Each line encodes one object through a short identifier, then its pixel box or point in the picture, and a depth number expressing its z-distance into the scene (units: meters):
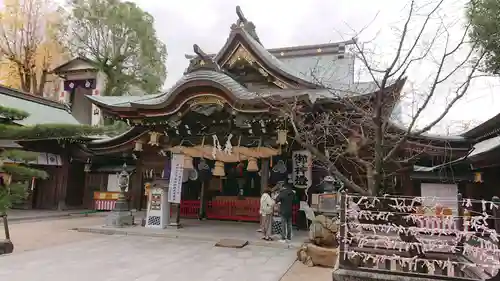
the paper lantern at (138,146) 12.50
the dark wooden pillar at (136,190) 14.45
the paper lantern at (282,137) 9.73
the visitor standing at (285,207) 8.88
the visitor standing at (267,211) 9.28
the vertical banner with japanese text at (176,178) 10.86
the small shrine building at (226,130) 9.91
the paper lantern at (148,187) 11.16
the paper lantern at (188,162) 11.44
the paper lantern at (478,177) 10.78
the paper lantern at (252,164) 10.69
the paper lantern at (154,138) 11.55
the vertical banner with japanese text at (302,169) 10.83
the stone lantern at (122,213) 10.84
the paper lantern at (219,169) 11.32
